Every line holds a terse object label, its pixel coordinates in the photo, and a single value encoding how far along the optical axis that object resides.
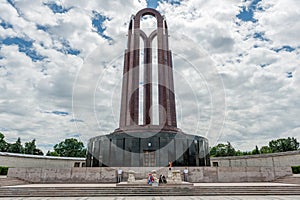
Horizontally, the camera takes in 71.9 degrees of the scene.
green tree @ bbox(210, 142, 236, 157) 56.91
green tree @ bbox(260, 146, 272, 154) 56.49
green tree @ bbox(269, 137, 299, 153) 51.75
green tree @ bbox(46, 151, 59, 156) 54.94
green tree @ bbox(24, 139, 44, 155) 48.81
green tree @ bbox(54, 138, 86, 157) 56.23
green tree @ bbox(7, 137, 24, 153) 45.41
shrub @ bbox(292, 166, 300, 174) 19.47
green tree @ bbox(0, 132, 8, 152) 43.61
